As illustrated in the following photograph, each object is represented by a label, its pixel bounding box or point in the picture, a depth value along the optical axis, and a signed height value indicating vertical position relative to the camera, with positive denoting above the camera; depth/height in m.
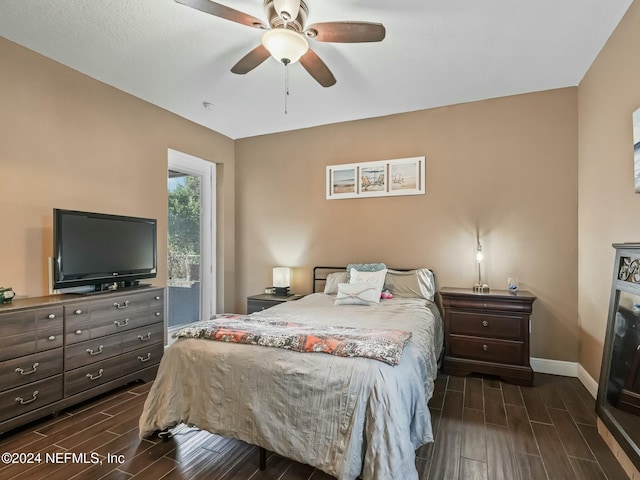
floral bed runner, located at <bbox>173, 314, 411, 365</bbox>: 1.81 -0.59
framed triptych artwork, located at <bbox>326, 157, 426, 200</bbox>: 3.95 +0.77
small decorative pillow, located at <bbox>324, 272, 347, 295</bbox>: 3.95 -0.48
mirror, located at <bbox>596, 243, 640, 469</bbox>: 1.91 -0.75
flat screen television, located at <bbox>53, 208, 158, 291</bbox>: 2.70 -0.08
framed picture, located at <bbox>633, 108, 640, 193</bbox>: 2.11 +0.61
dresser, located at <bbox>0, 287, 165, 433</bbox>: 2.28 -0.86
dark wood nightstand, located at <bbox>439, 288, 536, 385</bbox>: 3.10 -0.89
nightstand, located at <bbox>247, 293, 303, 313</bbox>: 4.10 -0.74
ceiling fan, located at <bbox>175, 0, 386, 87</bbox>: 1.93 +1.29
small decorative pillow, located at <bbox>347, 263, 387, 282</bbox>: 3.82 -0.31
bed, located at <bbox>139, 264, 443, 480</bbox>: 1.61 -0.88
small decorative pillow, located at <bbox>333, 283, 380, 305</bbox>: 3.28 -0.54
